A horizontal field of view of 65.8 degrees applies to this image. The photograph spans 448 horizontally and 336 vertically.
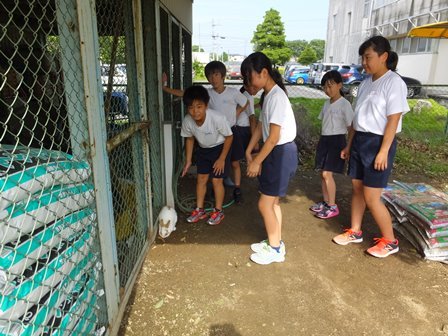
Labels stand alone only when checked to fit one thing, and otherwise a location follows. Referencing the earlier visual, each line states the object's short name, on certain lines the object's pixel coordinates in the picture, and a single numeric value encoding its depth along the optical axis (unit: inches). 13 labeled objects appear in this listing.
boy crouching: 119.4
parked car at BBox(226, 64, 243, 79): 1149.7
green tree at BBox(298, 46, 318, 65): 1653.1
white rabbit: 128.2
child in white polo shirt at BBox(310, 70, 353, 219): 134.1
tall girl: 100.1
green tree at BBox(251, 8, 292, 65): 1504.7
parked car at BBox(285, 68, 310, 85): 883.4
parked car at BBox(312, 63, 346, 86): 683.4
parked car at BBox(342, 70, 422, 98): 500.1
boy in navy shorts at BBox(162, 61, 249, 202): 143.4
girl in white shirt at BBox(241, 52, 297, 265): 97.4
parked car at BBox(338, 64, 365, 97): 640.4
